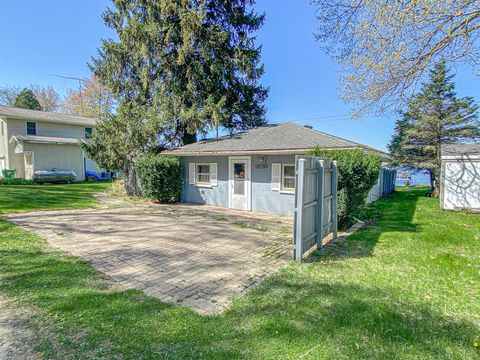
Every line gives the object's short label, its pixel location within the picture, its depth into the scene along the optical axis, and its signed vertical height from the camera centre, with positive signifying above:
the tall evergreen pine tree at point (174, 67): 14.24 +5.95
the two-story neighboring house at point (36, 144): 21.25 +2.24
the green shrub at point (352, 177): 6.94 -0.16
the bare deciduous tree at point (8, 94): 35.00 +10.18
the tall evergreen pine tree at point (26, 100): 32.88 +8.80
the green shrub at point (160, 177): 12.43 -0.28
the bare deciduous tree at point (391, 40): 5.46 +2.97
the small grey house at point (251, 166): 9.52 +0.23
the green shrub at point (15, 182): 19.39 -0.79
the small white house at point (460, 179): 10.84 -0.33
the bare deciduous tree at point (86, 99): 33.59 +9.43
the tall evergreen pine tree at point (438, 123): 16.25 +2.96
